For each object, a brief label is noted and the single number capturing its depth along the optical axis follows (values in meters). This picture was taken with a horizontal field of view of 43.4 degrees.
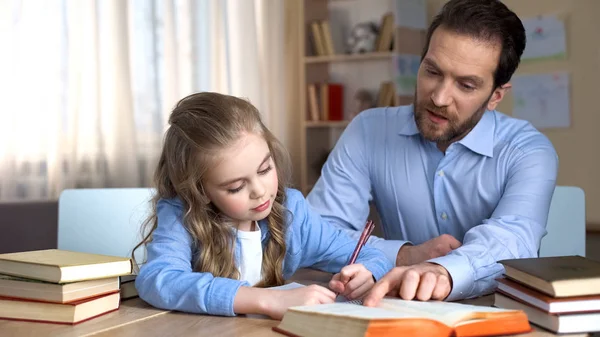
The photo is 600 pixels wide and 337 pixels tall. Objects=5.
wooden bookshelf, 4.90
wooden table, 1.05
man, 1.69
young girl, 1.18
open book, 0.91
